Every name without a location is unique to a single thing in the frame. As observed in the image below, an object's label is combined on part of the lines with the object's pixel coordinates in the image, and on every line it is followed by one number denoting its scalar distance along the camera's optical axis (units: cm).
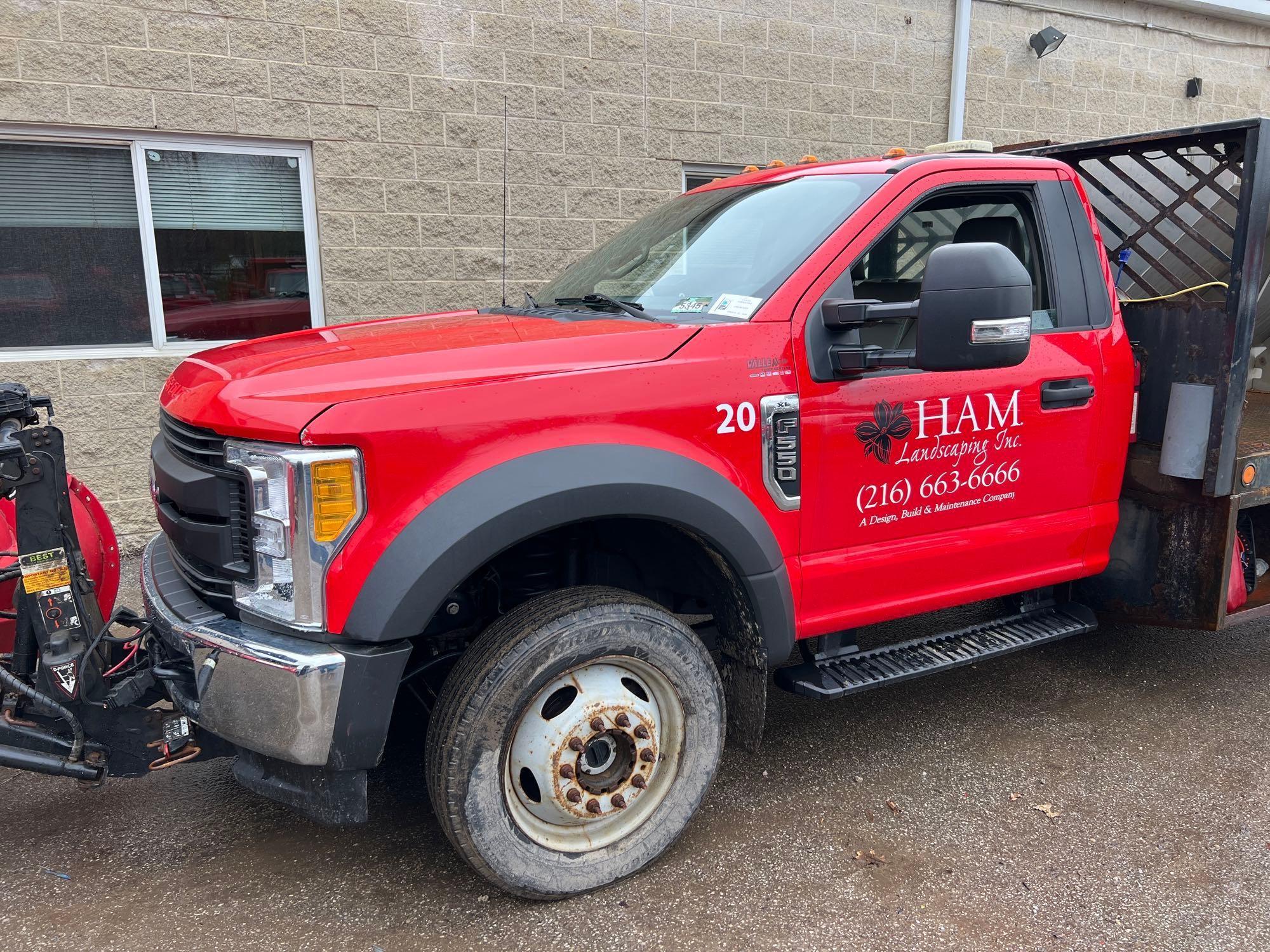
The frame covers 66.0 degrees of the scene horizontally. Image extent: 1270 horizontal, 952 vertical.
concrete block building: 600
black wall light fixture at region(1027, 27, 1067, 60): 895
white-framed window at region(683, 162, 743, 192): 785
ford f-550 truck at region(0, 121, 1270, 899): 244
